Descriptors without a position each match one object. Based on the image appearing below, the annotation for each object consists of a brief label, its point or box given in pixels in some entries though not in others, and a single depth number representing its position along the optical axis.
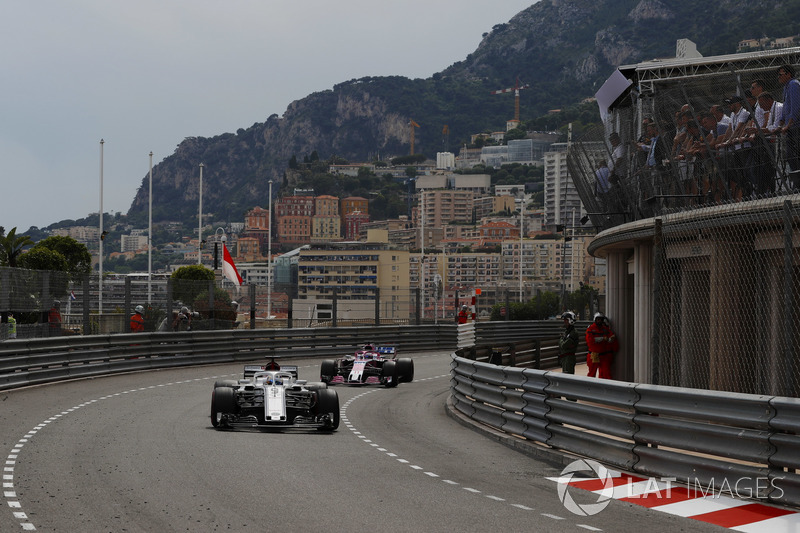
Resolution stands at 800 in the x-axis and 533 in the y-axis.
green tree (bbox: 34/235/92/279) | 69.88
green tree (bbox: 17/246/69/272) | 58.84
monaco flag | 42.24
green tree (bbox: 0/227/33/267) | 61.80
